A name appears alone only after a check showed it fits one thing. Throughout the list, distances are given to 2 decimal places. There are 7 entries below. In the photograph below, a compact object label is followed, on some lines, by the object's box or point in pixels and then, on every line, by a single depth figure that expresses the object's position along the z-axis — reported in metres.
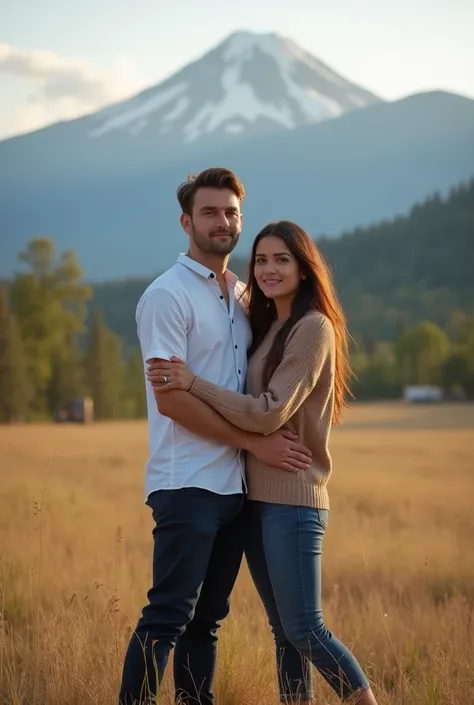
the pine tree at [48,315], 68.50
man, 4.74
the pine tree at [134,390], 85.69
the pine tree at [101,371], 72.38
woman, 4.74
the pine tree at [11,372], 60.94
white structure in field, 92.06
